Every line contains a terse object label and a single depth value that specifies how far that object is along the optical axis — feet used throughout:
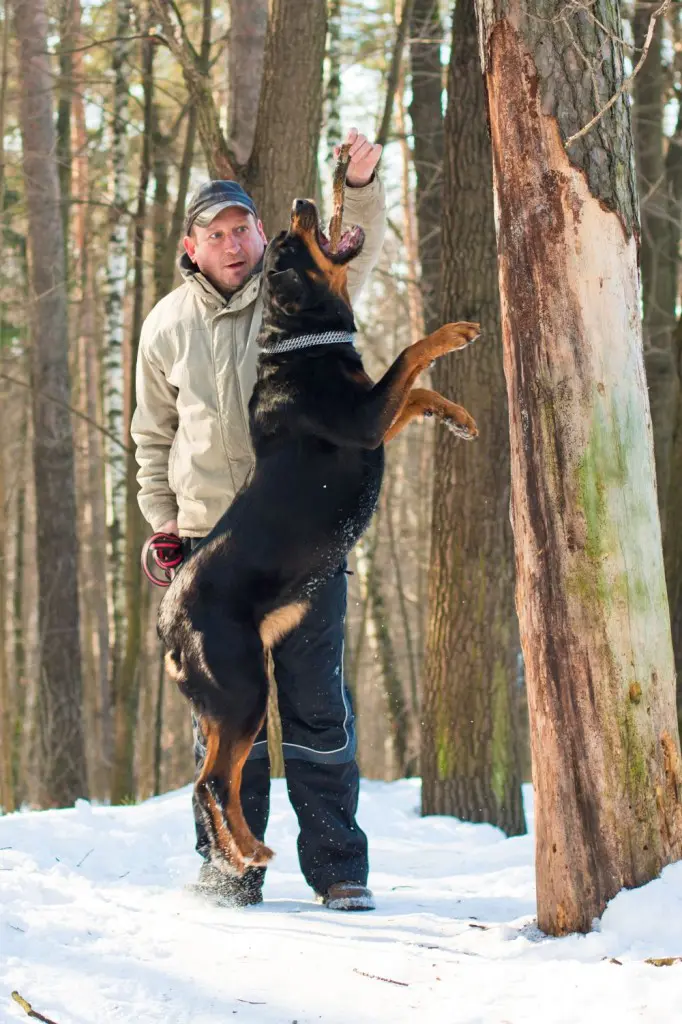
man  22.44
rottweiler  20.75
